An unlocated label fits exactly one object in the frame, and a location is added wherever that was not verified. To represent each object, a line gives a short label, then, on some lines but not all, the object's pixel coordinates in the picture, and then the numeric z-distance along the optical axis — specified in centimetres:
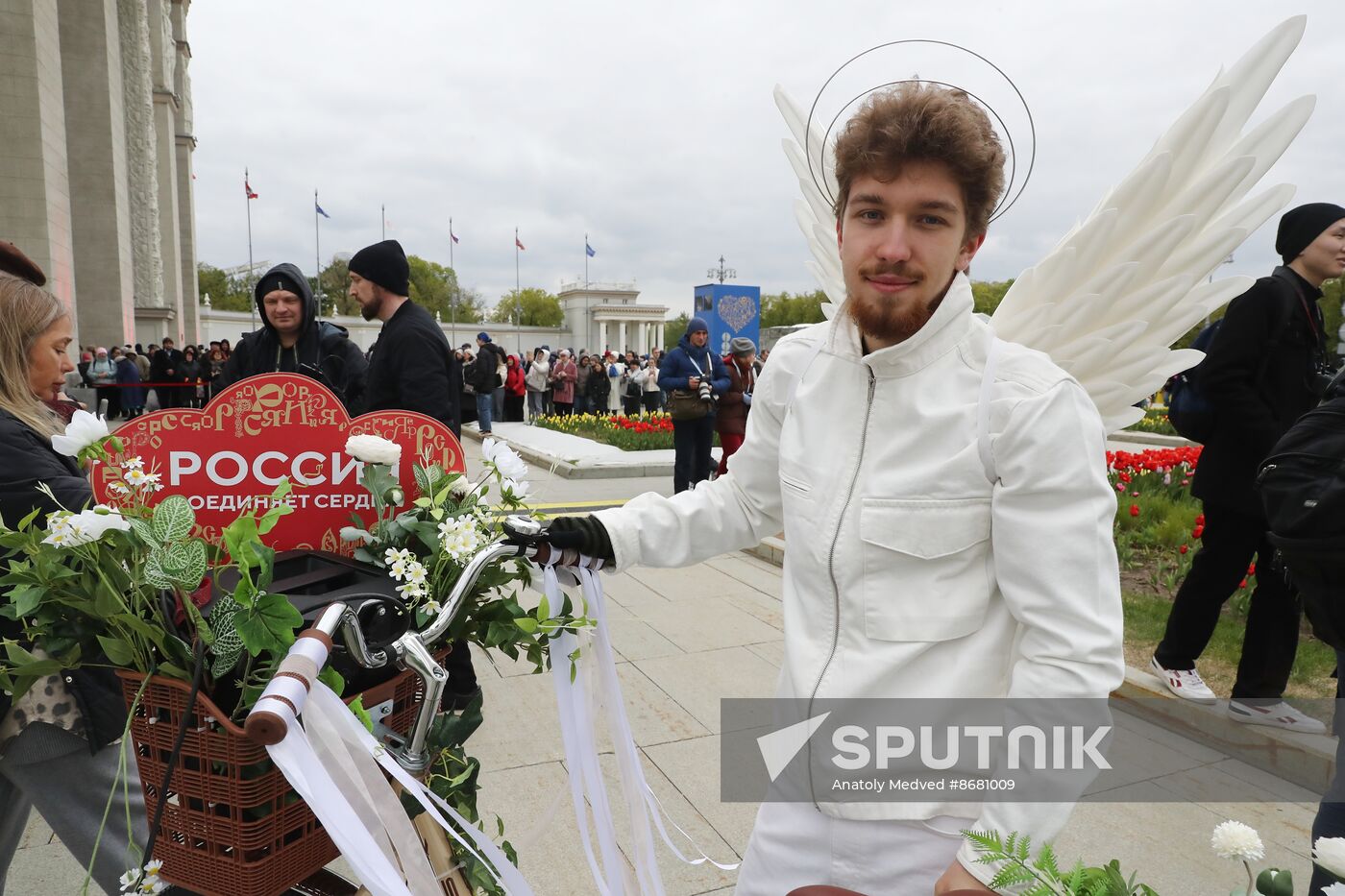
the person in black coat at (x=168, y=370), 2020
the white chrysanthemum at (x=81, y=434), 145
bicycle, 106
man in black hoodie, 421
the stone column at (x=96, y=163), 2200
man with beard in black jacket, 394
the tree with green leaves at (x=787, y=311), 8945
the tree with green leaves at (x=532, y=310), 9679
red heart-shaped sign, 174
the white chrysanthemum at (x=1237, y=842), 115
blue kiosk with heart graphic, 2145
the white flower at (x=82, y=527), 130
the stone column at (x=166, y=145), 3403
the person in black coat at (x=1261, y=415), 356
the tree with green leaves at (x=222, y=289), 7438
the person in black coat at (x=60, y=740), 192
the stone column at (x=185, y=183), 3853
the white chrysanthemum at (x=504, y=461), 170
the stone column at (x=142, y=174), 2839
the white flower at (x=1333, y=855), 93
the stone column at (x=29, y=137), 1438
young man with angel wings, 130
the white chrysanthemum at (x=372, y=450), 162
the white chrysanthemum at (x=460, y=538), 149
